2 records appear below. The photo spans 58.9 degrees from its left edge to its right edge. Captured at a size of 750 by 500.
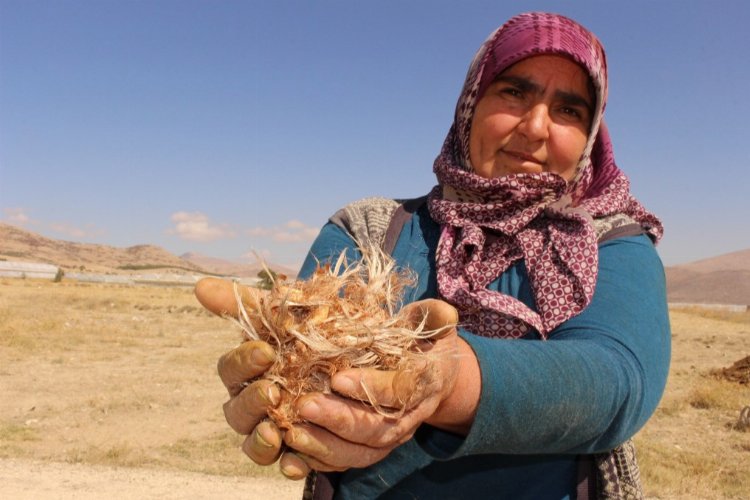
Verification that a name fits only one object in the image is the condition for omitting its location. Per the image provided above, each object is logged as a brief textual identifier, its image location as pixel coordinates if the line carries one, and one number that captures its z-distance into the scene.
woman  0.45
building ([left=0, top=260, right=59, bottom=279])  38.88
